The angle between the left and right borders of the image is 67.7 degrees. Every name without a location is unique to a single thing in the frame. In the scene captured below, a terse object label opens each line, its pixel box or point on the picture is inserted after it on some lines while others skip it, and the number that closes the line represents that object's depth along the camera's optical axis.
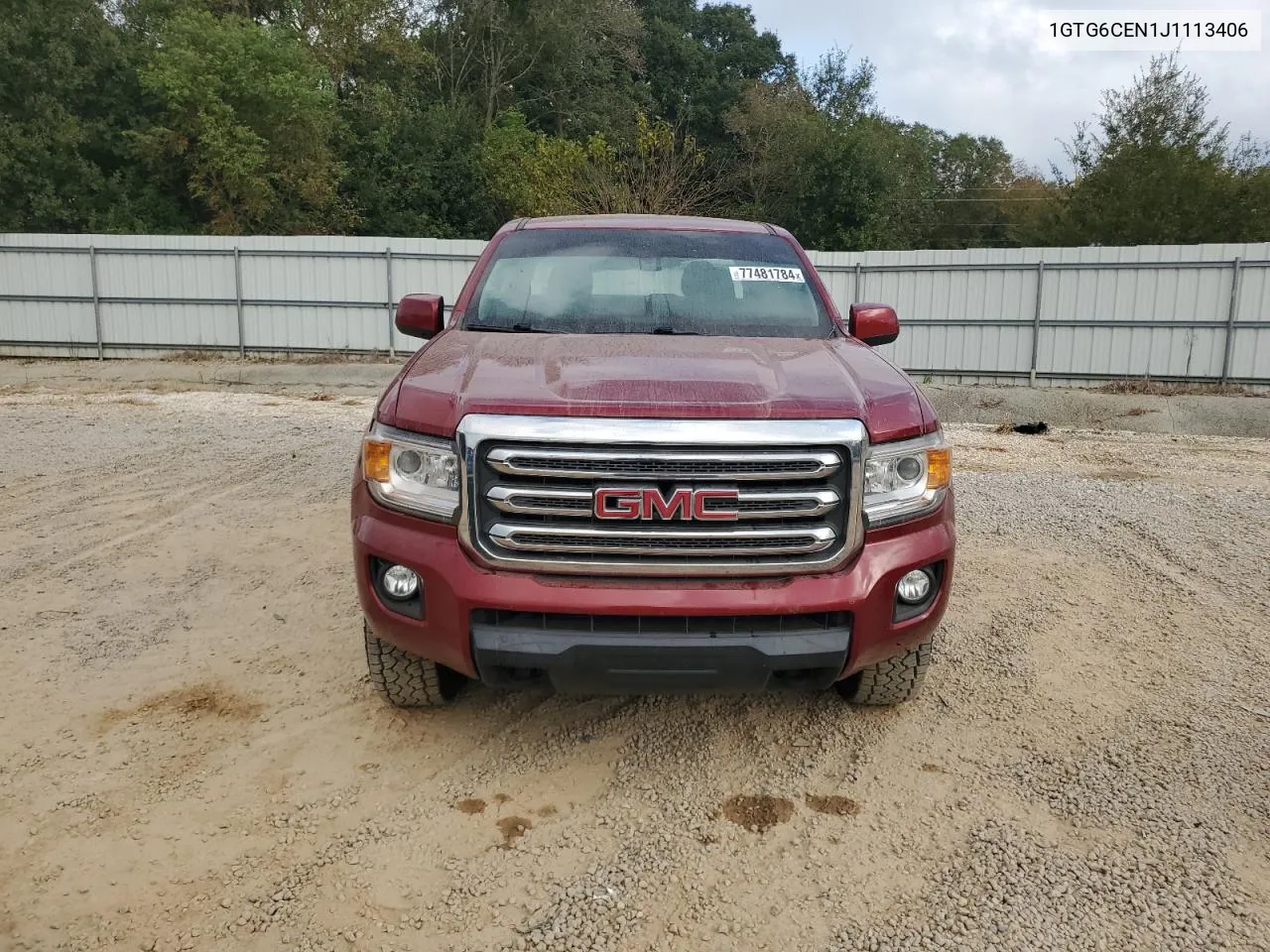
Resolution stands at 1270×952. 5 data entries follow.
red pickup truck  2.70
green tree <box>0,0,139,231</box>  23.11
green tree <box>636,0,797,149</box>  34.47
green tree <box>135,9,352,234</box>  22.42
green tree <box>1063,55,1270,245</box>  22.44
